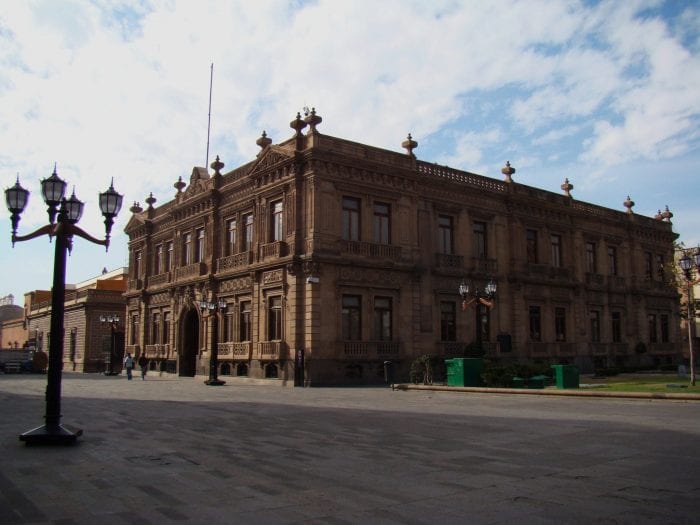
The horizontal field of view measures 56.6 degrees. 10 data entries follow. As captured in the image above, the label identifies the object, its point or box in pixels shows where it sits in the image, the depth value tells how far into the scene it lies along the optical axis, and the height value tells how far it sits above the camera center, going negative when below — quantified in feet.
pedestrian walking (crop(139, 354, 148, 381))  126.62 -4.31
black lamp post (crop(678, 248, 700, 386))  79.00 +9.42
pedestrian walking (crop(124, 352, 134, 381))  122.52 -4.34
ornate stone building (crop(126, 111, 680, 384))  100.07 +13.43
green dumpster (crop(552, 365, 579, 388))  74.59 -3.88
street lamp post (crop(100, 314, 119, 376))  142.24 +0.82
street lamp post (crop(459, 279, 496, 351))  85.46 +5.87
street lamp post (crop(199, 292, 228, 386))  102.32 -0.97
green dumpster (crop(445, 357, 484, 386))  80.38 -3.49
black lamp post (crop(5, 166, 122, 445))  36.19 +6.57
